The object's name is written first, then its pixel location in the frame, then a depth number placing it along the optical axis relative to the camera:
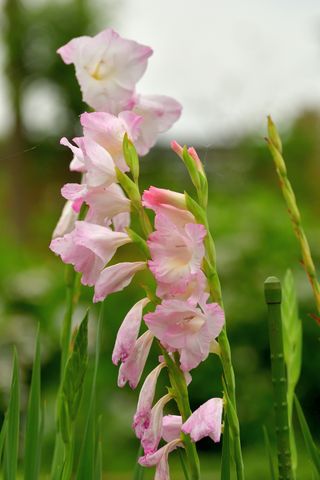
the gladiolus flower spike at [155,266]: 1.60
